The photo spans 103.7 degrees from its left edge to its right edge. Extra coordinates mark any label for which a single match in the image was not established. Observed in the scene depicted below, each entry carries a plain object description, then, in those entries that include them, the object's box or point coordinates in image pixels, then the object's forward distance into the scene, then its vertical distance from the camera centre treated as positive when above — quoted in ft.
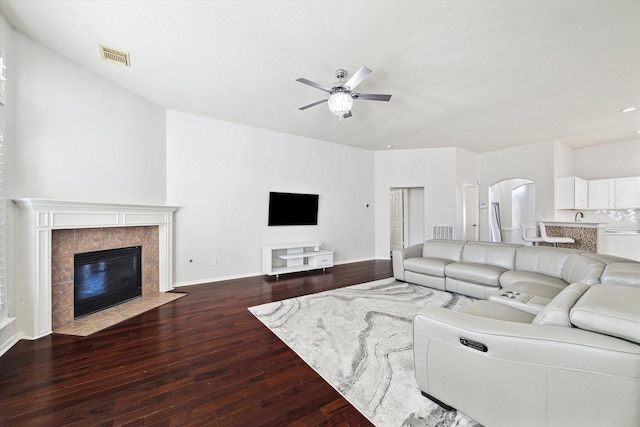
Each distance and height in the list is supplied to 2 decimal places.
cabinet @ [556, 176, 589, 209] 19.67 +1.57
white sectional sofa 3.59 -2.45
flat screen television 16.97 +0.37
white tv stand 15.84 -2.97
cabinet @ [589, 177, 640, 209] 18.88 +1.52
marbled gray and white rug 5.26 -4.05
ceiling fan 8.33 +4.28
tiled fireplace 8.22 -1.02
